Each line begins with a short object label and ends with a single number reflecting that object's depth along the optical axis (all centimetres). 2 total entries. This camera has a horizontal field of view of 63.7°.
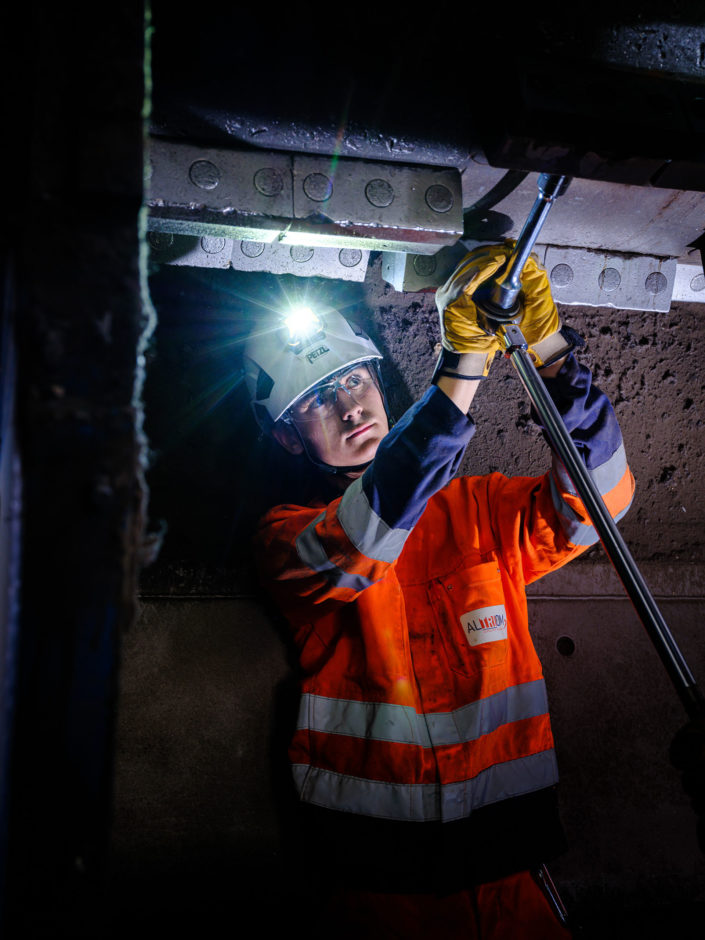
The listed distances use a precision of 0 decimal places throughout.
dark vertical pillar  65
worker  176
